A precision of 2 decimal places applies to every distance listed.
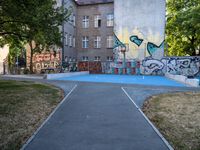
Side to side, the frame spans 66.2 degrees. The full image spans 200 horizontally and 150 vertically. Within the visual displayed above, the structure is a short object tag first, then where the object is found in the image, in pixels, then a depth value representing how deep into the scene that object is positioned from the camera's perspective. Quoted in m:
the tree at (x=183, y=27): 22.22
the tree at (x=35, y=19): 7.69
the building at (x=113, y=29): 23.05
